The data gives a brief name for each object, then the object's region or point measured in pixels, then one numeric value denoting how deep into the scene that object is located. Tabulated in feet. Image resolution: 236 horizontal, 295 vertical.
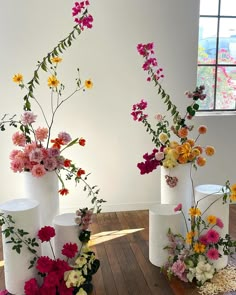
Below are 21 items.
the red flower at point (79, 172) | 7.81
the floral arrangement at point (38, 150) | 7.31
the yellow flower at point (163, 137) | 8.22
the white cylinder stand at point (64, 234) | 6.93
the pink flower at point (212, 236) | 7.27
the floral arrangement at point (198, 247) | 7.26
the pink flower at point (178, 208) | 7.54
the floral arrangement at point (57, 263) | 6.30
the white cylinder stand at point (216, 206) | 7.64
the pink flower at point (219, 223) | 7.50
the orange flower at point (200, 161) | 7.94
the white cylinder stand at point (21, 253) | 6.50
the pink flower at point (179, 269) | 7.30
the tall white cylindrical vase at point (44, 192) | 7.45
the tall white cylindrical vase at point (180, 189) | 8.15
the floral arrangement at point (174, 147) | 7.92
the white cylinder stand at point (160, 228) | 7.66
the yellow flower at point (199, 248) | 7.29
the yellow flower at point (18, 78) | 7.51
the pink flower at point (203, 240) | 7.41
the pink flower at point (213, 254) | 7.25
